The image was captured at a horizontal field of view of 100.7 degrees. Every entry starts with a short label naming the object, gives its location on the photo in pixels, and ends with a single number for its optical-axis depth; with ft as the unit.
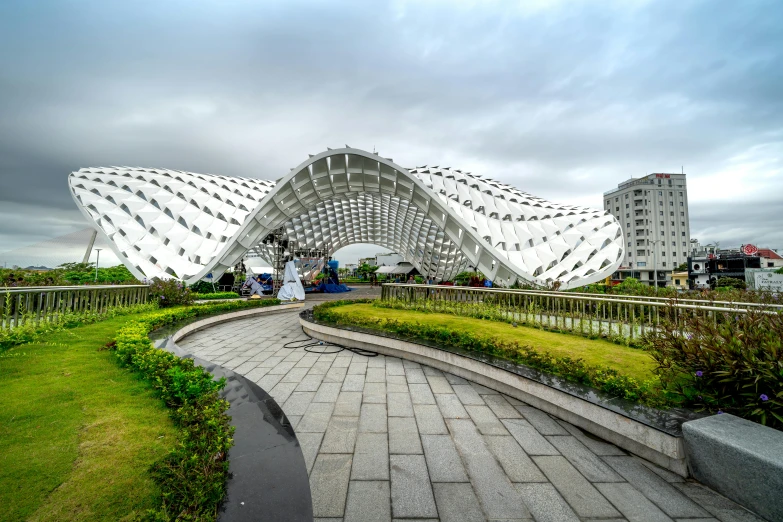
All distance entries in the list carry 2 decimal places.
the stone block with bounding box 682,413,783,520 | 7.92
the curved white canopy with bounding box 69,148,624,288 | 72.69
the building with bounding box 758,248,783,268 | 179.32
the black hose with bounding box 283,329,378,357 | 26.68
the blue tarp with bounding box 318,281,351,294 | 125.11
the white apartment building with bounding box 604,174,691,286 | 242.78
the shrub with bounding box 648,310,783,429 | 10.14
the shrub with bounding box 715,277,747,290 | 68.88
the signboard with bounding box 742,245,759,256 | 133.30
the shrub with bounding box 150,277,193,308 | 46.83
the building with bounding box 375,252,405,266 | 278.67
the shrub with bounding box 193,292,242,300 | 77.61
